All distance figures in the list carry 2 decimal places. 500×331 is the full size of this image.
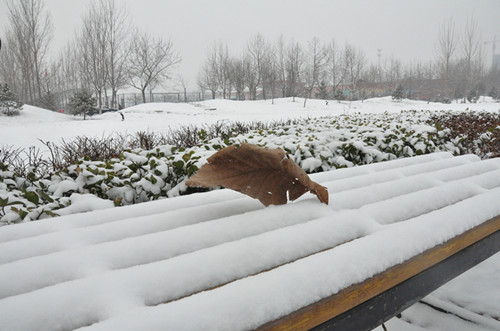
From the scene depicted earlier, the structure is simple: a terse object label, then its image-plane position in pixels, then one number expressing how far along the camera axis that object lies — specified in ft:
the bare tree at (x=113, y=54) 71.20
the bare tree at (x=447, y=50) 97.86
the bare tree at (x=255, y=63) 112.37
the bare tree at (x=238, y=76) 116.88
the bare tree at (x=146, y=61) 88.02
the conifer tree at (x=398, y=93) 104.63
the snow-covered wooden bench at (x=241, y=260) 1.87
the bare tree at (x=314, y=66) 105.50
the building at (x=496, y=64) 160.76
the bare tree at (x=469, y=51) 95.20
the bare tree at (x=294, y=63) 104.06
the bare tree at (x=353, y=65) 128.36
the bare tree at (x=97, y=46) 70.18
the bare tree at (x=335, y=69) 129.90
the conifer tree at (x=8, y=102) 49.52
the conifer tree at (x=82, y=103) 60.75
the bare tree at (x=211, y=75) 120.57
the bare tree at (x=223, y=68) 118.11
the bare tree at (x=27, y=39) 62.29
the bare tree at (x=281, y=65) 106.42
